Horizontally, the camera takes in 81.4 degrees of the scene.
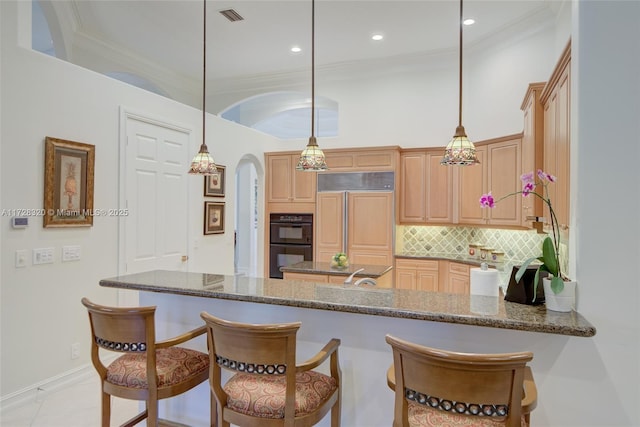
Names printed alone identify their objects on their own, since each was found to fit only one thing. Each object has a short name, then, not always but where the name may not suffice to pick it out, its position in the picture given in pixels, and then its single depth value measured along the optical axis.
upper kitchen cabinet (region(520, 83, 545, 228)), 3.08
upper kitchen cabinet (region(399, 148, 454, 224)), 5.09
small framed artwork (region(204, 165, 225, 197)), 4.55
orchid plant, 1.64
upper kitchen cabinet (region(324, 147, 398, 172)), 5.17
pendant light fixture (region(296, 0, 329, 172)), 2.54
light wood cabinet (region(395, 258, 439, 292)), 4.94
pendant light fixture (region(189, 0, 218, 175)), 2.56
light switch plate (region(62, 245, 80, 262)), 3.06
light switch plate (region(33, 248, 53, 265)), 2.86
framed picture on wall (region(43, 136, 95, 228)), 2.93
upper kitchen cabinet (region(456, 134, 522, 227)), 4.11
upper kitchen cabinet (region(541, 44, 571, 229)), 2.15
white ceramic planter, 1.63
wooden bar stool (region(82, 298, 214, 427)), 1.80
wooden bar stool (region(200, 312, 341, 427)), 1.52
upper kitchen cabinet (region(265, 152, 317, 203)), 5.59
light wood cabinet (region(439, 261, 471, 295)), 4.55
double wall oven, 5.51
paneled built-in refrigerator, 5.12
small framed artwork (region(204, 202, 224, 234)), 4.58
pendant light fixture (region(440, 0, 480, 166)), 1.96
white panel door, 3.65
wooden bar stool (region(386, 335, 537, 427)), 1.20
